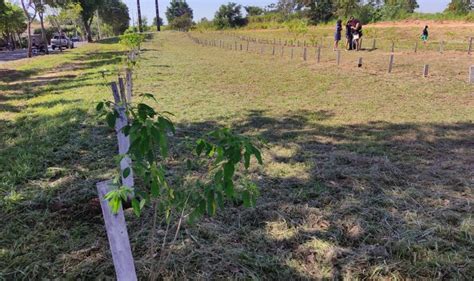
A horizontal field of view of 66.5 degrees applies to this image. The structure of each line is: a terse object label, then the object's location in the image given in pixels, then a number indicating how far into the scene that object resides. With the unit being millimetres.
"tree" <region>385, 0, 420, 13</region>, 42000
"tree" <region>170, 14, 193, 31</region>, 64062
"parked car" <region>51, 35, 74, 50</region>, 32050
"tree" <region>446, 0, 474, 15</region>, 32912
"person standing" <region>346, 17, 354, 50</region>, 17969
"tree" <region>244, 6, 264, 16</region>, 68062
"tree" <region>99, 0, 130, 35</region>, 54344
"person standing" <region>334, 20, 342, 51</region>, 18406
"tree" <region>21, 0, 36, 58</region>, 19781
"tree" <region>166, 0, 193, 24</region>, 80812
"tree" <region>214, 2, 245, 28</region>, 61625
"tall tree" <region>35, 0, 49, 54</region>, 22561
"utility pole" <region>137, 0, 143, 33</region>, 52819
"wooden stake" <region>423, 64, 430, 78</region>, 10148
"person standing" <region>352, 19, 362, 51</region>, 17984
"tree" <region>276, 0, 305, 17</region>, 58306
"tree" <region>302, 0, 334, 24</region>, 49375
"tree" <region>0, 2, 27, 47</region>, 35434
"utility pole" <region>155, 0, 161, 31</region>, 63050
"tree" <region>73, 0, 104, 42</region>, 33197
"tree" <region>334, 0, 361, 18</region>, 41312
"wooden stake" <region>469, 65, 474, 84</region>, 8994
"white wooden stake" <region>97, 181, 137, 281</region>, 1852
